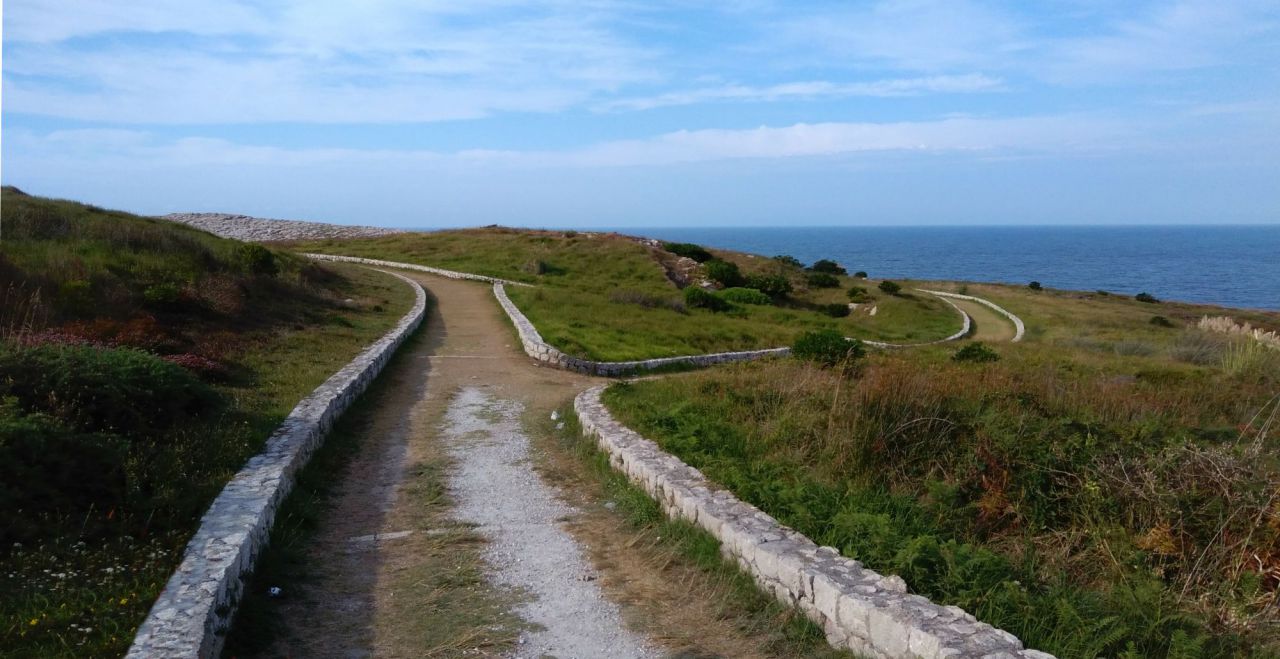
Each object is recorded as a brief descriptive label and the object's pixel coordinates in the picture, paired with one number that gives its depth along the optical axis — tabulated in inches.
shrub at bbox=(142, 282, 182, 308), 633.0
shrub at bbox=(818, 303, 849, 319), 1460.0
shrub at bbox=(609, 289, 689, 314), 1170.6
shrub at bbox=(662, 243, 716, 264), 1813.5
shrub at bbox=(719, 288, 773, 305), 1375.5
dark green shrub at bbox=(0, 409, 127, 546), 232.8
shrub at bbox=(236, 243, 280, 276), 925.2
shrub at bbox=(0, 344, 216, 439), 309.9
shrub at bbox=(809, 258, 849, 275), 2167.8
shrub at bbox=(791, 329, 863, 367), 595.5
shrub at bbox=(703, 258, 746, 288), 1571.1
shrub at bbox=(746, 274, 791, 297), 1540.4
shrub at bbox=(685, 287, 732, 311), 1235.2
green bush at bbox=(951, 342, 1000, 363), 738.2
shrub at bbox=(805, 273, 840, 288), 1734.7
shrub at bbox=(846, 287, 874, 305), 1610.5
